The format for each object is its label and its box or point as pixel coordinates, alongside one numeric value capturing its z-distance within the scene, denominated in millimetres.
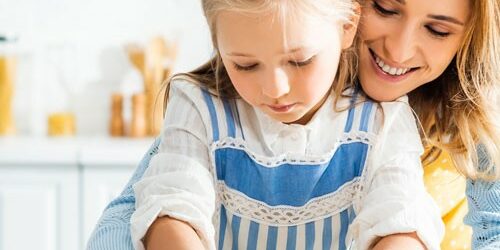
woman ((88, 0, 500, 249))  1332
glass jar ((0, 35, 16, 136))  3410
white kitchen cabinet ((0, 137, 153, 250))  3076
